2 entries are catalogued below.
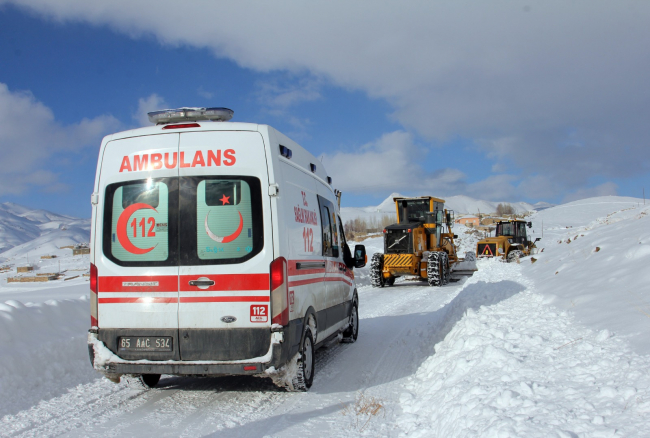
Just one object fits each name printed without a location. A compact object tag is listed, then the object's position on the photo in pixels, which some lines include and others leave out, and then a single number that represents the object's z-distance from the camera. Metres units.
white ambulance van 4.67
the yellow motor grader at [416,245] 17.25
